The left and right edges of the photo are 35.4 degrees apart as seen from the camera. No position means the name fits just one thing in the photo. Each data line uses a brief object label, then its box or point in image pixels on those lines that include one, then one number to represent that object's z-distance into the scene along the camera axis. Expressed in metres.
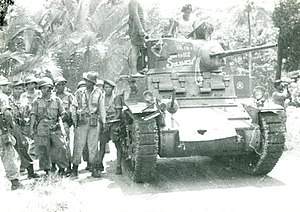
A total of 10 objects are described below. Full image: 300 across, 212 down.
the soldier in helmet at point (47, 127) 7.98
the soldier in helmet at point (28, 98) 9.00
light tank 7.49
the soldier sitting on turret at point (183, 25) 10.07
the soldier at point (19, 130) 8.43
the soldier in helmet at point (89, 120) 8.48
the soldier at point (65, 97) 8.92
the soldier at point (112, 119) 8.86
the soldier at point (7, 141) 7.17
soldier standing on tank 9.79
